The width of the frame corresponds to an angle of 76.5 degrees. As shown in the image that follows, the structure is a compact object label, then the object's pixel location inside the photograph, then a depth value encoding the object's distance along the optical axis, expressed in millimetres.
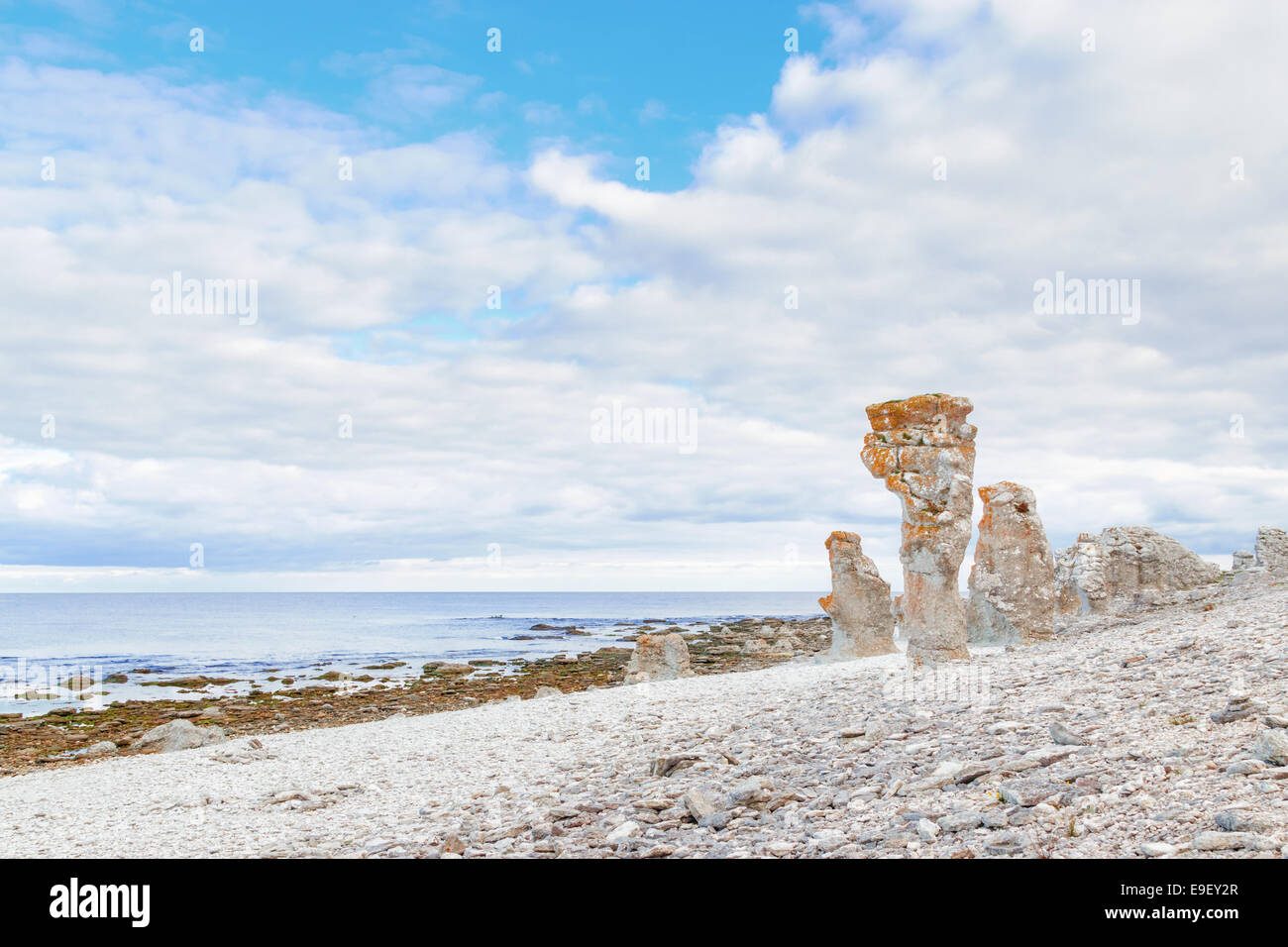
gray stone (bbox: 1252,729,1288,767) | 6100
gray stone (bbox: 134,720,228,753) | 21788
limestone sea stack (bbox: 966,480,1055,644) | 21344
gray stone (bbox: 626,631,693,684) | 28641
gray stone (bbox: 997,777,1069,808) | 6438
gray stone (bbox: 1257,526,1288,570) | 28112
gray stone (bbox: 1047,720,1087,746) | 7805
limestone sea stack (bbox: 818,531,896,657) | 24109
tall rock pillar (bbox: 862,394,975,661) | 17109
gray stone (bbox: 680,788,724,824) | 7879
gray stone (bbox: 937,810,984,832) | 6250
